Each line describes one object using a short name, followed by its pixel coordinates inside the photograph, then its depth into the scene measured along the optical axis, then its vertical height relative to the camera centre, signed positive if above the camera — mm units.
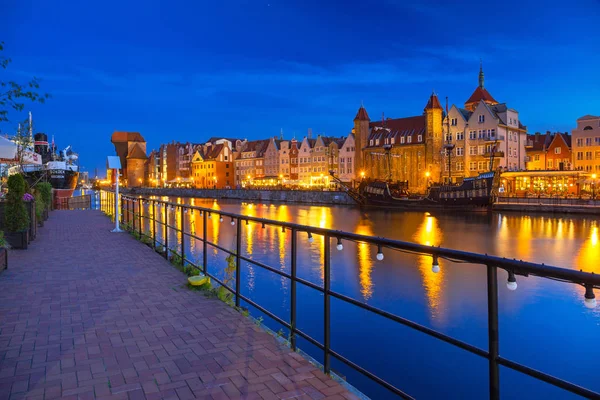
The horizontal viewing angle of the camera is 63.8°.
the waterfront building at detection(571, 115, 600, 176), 68750 +6397
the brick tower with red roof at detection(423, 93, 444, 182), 74750 +8065
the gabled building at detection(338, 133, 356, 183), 88438 +5720
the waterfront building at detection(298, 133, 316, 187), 97625 +6130
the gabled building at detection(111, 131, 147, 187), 169125 +14098
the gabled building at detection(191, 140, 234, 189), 123688 +6503
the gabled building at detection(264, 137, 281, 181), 107688 +7286
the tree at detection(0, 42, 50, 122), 5648 +1185
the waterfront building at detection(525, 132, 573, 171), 76250 +6005
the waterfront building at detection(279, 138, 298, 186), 101688 +6318
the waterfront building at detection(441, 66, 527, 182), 67188 +7134
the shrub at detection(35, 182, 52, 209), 24516 +150
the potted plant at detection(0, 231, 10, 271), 8808 -1191
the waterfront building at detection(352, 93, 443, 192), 75812 +7255
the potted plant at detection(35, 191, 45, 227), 17766 -577
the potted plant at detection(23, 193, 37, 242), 13875 -470
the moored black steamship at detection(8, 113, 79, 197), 25939 +2183
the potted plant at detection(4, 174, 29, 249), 11828 -520
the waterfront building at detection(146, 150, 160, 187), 160750 +7959
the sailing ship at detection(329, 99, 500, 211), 55594 -572
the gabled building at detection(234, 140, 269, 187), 114025 +7092
